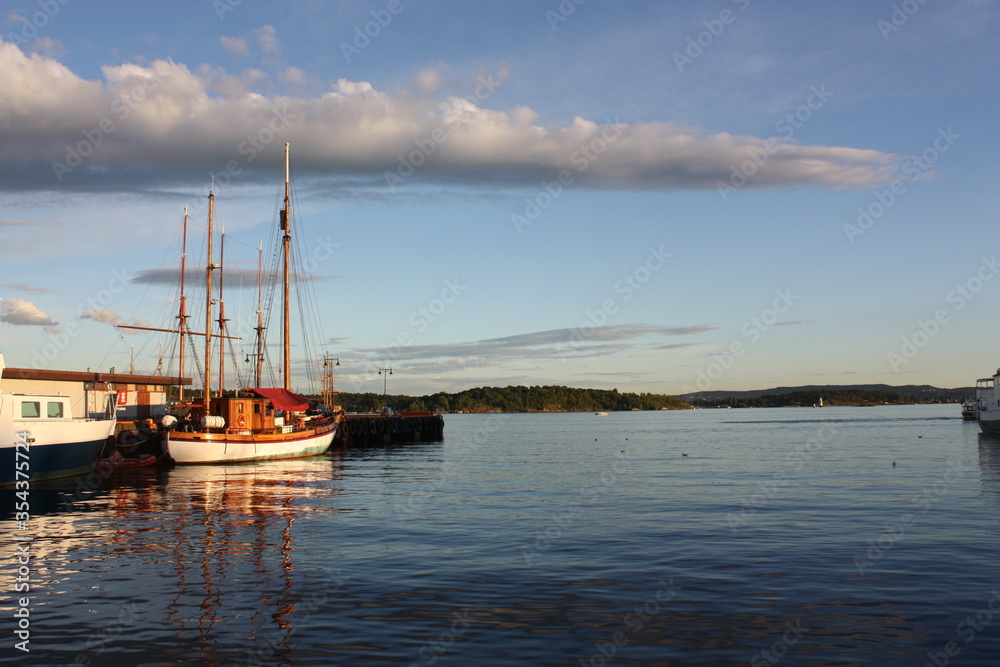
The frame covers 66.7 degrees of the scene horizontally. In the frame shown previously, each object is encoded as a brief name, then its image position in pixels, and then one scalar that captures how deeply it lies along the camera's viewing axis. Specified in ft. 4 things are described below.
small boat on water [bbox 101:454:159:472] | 179.83
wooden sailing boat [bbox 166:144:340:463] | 188.96
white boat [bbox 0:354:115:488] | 125.39
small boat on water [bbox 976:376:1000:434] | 289.94
